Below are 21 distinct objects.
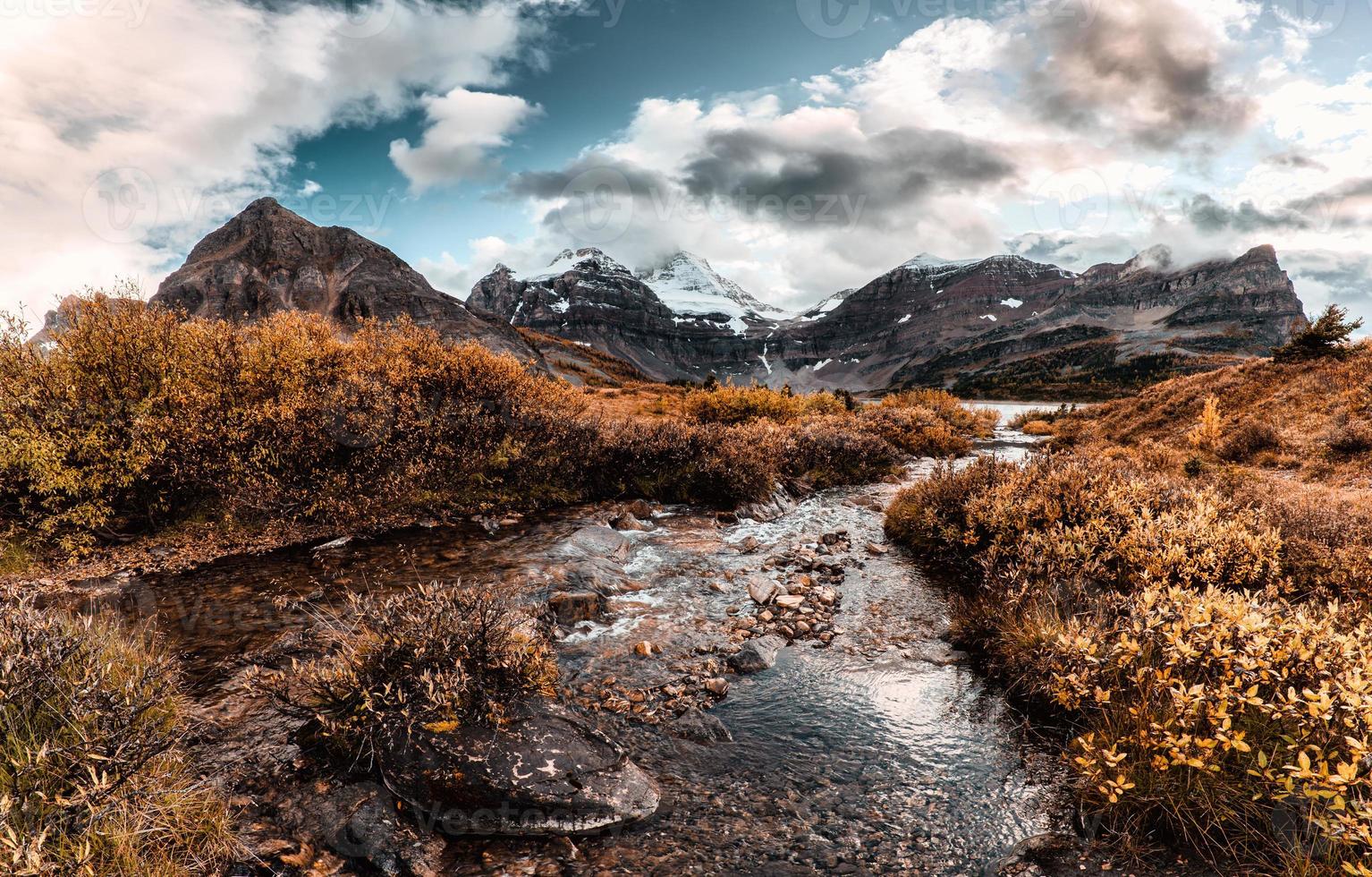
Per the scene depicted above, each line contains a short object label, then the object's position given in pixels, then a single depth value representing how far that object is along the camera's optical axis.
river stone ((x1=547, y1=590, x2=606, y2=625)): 8.69
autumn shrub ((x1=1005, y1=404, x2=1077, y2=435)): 47.13
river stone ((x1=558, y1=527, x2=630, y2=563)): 11.72
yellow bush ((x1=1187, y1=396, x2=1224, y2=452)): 19.75
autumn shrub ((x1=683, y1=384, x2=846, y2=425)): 28.97
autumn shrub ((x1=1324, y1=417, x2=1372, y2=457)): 15.19
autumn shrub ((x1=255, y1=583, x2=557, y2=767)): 5.05
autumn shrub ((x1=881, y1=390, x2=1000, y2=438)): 38.31
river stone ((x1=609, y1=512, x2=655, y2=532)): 13.99
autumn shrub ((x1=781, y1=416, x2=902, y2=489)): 20.34
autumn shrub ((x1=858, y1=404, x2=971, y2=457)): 27.31
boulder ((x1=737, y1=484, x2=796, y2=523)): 15.54
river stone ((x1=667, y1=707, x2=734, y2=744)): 6.05
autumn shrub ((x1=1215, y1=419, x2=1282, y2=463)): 18.36
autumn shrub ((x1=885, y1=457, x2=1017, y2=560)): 11.21
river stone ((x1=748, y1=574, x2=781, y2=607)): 9.68
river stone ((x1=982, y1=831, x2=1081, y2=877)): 4.21
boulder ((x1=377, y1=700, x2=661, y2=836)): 4.64
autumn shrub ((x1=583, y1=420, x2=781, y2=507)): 16.61
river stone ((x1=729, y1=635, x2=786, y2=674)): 7.49
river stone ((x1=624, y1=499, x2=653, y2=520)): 15.16
